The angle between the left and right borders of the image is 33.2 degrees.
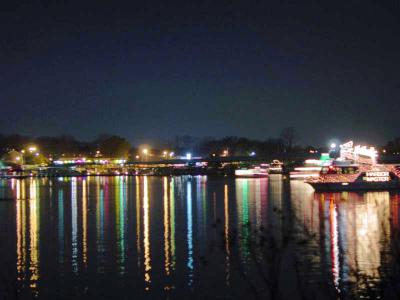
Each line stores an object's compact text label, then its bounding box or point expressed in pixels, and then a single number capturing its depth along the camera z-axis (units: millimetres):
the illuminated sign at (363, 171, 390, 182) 64938
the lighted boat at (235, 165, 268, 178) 138375
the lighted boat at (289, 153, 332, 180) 122312
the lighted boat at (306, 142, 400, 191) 63750
